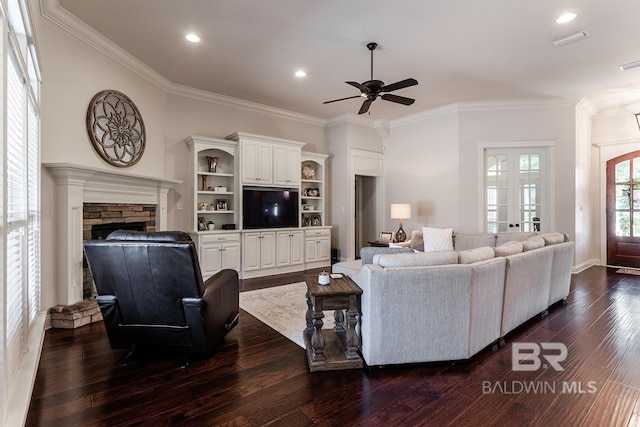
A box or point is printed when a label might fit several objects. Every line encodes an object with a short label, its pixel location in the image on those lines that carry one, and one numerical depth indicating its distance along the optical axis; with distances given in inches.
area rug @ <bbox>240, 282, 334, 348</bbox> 126.0
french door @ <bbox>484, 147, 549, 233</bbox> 224.7
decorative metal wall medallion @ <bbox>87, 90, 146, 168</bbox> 143.3
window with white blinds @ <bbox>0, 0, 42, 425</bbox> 61.1
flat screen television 213.8
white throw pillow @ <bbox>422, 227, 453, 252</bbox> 188.1
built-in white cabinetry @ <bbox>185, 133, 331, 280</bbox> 199.0
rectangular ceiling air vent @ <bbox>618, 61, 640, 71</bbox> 164.3
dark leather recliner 89.6
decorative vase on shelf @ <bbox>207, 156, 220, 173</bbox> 209.5
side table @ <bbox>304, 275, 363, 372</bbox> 93.0
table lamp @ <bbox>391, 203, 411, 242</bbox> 235.0
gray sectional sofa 90.4
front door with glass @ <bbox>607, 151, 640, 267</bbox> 232.1
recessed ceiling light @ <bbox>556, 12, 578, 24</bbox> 123.8
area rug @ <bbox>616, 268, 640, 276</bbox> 220.6
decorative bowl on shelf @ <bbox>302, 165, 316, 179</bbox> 258.7
